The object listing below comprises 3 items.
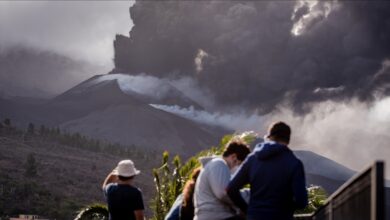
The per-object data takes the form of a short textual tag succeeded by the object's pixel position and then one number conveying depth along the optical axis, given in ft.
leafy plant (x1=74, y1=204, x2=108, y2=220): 49.83
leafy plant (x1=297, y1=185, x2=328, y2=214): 48.51
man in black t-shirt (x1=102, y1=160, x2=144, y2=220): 25.98
